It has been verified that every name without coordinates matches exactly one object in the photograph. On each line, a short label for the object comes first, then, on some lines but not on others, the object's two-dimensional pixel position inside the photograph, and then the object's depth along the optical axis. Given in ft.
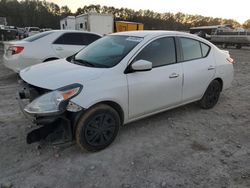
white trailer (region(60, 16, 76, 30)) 89.77
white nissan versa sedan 9.72
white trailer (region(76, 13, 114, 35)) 70.49
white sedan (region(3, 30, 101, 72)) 20.49
